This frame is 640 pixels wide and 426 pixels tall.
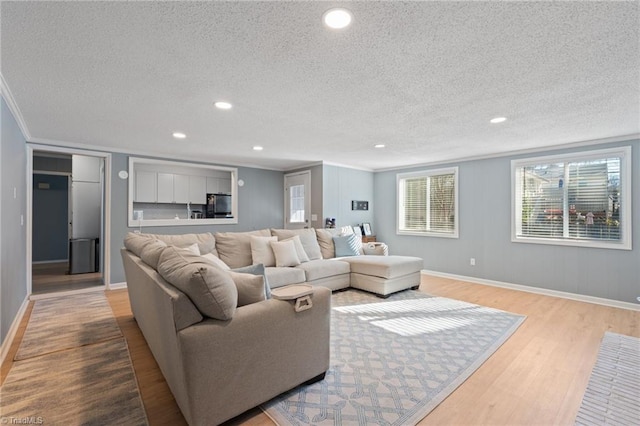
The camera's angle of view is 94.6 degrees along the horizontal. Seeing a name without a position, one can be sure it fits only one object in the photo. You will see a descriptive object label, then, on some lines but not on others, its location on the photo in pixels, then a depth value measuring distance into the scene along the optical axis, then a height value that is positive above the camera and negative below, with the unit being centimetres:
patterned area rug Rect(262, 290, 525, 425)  179 -118
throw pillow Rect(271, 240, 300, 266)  396 -53
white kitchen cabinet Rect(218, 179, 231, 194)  759 +73
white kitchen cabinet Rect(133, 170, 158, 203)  643 +61
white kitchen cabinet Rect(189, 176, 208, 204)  715 +60
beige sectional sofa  151 -70
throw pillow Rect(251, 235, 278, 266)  392 -50
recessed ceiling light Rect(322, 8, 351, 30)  152 +105
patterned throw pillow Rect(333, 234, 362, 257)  485 -51
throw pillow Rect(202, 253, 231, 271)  286 -46
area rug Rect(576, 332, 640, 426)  178 -121
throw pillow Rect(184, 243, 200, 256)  334 -38
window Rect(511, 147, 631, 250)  393 +23
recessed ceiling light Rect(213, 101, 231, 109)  280 +106
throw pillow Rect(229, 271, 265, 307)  187 -47
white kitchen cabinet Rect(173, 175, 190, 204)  691 +60
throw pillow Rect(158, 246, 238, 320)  156 -39
